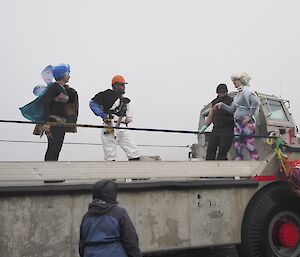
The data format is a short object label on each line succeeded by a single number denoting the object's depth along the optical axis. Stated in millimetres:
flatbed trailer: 3617
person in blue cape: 4305
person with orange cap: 4781
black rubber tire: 4406
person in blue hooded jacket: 2631
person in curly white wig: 5281
